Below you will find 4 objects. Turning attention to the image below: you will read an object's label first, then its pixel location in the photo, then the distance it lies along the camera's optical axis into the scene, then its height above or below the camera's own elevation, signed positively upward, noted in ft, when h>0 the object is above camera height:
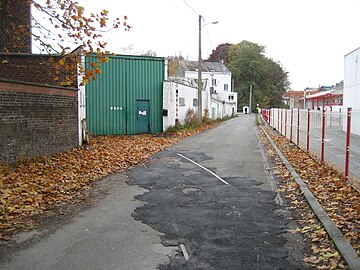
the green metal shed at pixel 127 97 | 73.15 +2.12
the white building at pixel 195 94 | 79.00 +4.16
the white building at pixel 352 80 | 78.89 +6.28
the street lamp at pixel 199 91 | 99.35 +4.41
